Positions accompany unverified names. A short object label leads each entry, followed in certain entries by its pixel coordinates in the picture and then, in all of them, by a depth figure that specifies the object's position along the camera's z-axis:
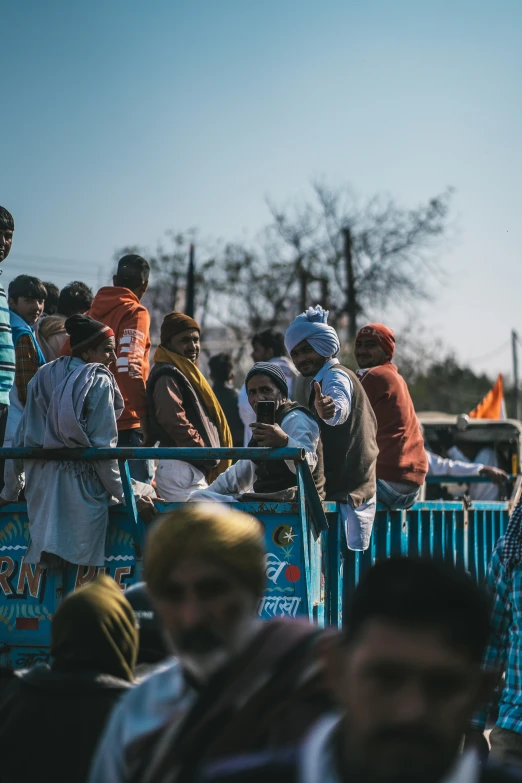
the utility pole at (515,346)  48.15
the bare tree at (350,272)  35.53
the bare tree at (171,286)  39.19
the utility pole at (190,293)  34.12
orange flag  17.23
